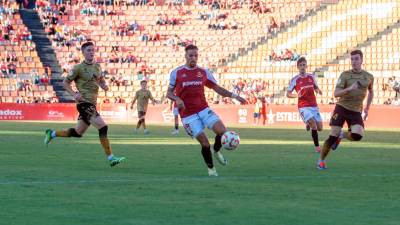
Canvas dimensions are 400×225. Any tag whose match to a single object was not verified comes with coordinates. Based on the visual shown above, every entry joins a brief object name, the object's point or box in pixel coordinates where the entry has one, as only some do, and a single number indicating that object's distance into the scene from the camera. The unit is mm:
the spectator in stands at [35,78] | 64188
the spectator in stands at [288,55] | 60406
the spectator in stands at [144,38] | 68562
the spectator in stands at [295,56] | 60094
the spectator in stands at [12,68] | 64750
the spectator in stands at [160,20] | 69688
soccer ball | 16000
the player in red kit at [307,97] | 25969
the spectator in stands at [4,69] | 64688
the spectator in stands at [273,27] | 64500
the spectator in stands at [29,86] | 64500
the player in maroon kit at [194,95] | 16594
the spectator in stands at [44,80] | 64312
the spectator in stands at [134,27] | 69875
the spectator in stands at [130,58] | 66875
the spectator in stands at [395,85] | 52344
